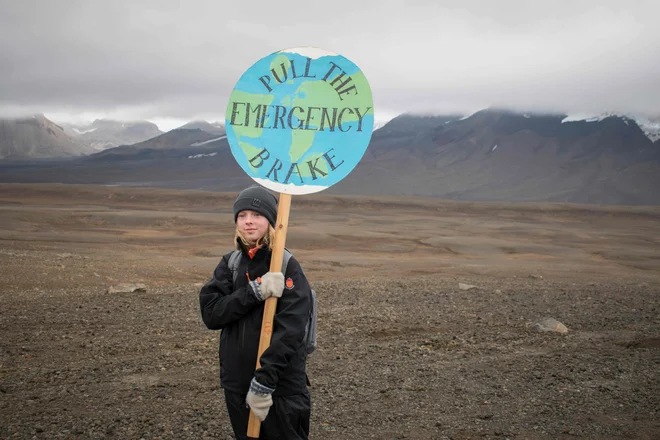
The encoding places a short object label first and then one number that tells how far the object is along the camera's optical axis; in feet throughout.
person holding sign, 9.52
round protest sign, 10.77
